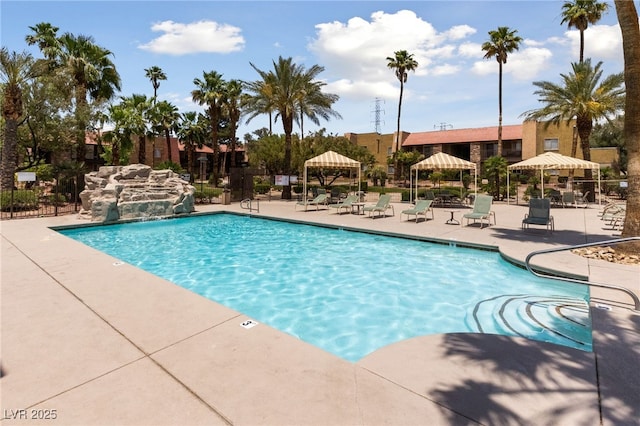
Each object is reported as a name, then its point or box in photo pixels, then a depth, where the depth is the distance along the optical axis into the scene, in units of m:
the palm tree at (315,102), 24.33
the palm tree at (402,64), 40.06
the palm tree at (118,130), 26.11
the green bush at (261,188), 28.19
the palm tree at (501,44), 29.05
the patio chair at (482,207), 12.13
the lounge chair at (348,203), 16.52
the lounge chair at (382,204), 15.35
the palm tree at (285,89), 23.73
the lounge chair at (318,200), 18.06
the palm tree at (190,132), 42.59
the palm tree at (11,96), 17.03
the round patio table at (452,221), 13.33
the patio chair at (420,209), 13.70
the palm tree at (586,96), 21.75
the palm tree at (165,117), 37.09
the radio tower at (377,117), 67.69
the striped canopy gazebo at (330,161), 18.38
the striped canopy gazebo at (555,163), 17.20
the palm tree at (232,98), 35.06
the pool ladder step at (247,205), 18.16
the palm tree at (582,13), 26.34
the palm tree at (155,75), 44.62
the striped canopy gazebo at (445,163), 17.64
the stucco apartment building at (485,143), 37.09
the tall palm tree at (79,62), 23.08
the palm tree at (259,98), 23.94
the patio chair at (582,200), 20.03
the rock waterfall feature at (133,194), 14.60
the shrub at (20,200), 15.68
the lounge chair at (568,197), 18.59
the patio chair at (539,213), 10.81
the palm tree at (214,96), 34.72
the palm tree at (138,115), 26.74
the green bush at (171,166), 31.13
